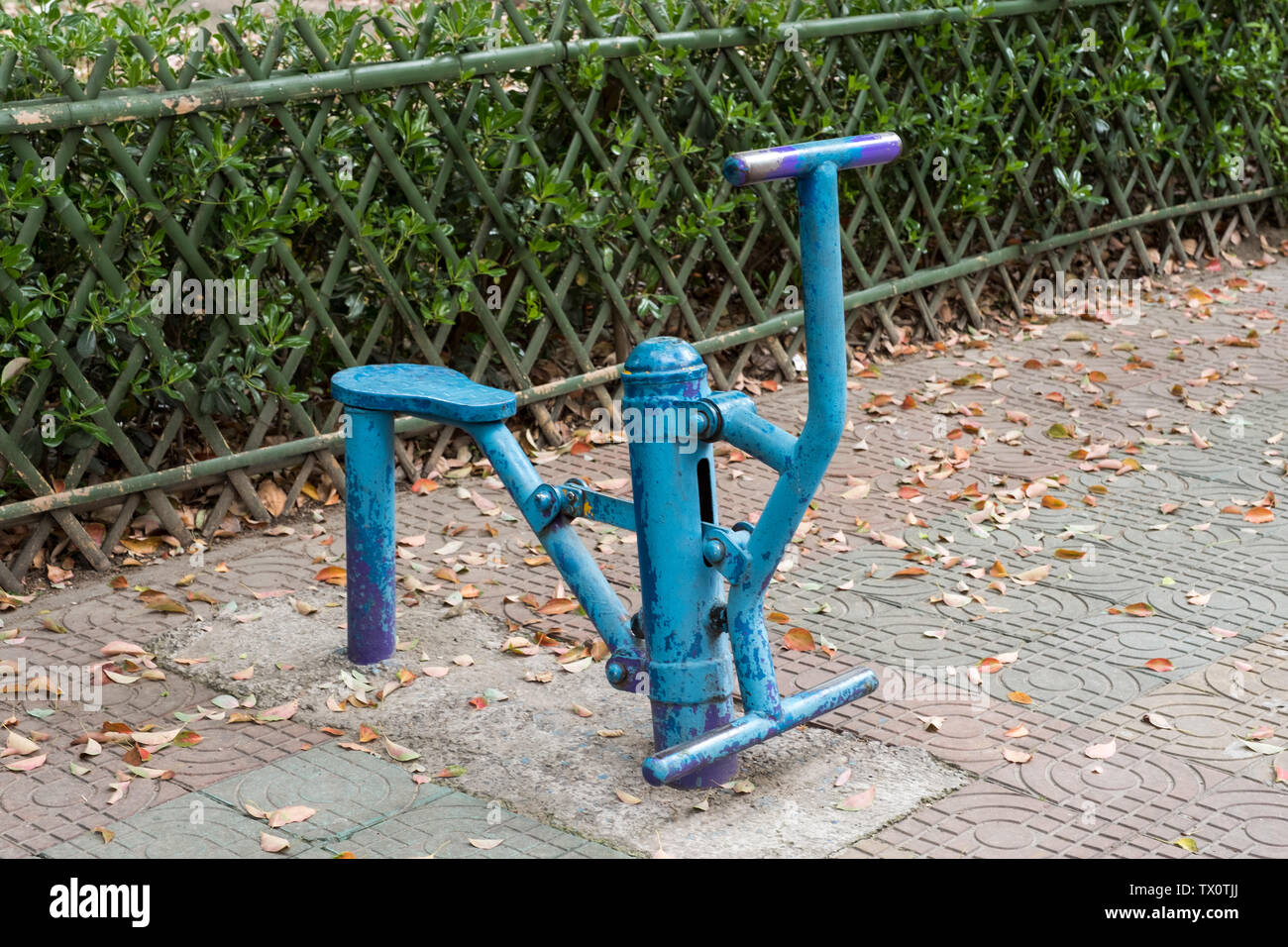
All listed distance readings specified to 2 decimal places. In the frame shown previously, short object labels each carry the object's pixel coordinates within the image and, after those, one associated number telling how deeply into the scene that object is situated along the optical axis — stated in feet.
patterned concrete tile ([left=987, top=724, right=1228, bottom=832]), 11.48
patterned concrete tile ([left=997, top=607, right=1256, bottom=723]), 13.37
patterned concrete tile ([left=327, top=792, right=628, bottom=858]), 11.14
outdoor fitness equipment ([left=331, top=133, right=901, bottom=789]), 10.68
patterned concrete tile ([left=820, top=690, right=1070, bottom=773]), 12.50
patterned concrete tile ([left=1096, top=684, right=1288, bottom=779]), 12.16
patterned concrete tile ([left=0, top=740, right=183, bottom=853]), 11.58
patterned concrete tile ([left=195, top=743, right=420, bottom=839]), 11.63
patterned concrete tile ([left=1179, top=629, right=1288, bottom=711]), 13.24
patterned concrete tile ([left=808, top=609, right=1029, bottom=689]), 14.12
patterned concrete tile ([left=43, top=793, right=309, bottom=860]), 11.22
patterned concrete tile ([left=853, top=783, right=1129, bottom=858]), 11.00
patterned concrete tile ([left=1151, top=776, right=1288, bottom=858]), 10.90
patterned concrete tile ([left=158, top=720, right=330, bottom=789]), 12.43
